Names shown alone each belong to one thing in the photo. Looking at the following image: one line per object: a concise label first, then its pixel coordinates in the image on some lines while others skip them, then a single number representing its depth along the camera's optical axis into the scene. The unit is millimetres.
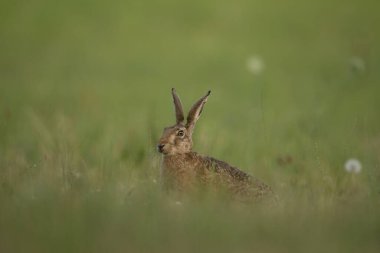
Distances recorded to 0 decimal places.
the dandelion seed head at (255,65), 38812
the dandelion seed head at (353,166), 16859
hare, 16672
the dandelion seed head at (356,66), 21922
